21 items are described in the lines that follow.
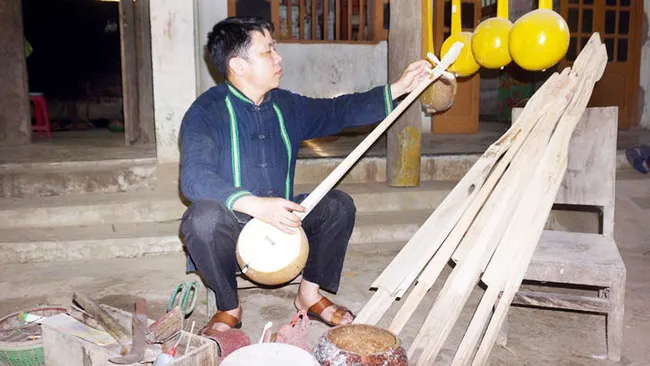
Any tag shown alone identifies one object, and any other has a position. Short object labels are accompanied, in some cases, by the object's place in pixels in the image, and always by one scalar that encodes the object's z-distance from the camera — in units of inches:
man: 92.1
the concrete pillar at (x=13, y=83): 253.8
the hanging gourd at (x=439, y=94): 107.1
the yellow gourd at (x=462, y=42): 92.0
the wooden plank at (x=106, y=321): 72.5
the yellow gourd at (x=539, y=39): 78.8
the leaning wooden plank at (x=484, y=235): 79.7
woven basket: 81.7
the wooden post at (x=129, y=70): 239.3
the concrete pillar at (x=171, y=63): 179.2
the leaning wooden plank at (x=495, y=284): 78.5
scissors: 86.1
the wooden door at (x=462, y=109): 308.7
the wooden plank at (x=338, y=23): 322.7
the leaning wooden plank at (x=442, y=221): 90.8
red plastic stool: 293.9
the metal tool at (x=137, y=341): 67.7
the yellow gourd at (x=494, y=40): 85.7
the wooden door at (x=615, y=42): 311.4
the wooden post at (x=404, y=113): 169.9
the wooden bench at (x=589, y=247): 88.3
